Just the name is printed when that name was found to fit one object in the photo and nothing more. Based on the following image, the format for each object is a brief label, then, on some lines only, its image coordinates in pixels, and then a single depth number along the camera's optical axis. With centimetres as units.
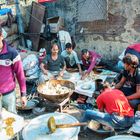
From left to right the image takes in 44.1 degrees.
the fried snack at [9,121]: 233
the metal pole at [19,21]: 530
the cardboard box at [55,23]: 531
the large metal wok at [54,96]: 373
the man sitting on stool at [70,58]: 471
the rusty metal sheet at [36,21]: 547
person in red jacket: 320
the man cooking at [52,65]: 447
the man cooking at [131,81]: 333
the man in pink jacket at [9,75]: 270
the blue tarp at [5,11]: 502
